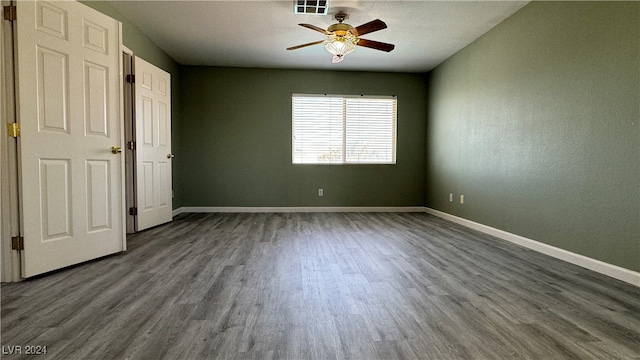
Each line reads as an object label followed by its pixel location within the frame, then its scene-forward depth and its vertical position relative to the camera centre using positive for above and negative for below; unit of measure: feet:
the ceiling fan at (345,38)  10.91 +4.75
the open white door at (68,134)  7.43 +0.85
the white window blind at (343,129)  19.03 +2.34
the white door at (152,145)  12.94 +0.96
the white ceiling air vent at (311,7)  10.69 +5.62
